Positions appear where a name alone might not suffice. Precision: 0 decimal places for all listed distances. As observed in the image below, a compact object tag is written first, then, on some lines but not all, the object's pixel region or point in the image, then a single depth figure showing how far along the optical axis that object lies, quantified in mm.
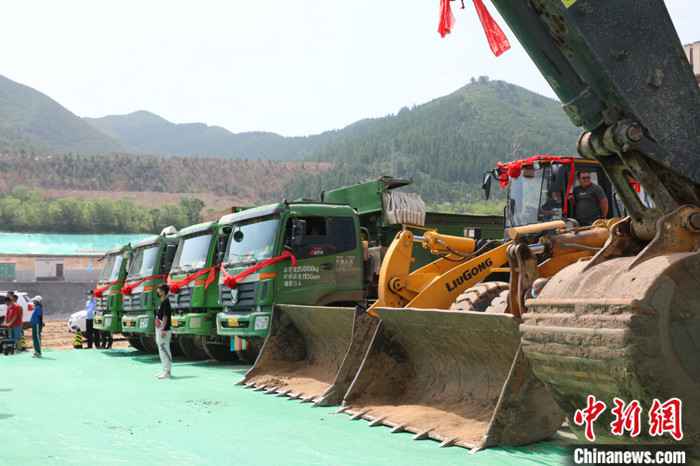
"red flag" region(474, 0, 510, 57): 4820
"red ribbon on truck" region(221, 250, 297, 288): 14133
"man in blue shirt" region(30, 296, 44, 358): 20375
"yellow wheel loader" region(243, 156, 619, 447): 7207
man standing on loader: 9875
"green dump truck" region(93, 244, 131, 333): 21766
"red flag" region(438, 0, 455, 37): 4875
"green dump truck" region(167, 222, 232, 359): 16391
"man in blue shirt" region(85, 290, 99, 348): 24234
